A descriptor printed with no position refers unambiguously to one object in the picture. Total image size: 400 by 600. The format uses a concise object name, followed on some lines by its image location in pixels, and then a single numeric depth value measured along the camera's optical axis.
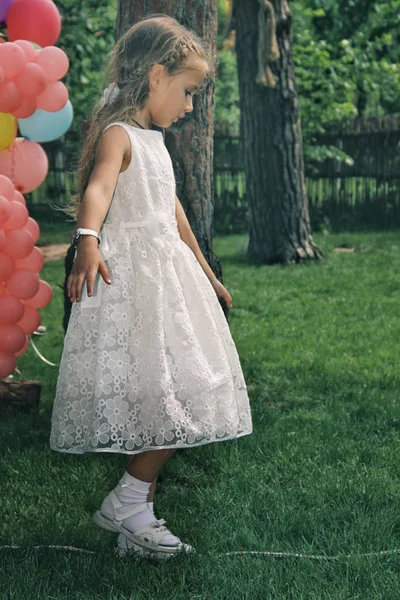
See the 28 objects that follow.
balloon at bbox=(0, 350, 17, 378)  4.20
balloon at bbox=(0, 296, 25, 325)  4.15
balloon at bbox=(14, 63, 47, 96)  4.10
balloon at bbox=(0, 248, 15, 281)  4.14
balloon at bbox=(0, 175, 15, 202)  4.16
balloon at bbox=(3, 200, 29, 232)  4.18
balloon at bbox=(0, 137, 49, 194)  4.69
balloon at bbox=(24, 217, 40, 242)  4.39
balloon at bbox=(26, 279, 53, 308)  4.46
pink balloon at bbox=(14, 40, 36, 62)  4.21
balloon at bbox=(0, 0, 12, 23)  4.66
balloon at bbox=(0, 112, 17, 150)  4.20
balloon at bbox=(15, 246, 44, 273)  4.29
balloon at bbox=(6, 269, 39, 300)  4.21
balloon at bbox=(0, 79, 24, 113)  4.03
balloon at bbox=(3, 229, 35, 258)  4.17
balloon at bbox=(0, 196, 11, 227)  4.04
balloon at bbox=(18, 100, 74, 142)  4.67
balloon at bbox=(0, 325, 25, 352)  4.20
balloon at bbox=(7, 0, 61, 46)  4.63
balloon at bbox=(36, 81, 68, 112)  4.39
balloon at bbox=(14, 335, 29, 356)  4.32
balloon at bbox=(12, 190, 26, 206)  4.33
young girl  2.69
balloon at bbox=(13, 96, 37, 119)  4.23
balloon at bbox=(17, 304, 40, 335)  4.41
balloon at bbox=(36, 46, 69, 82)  4.28
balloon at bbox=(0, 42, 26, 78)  4.04
